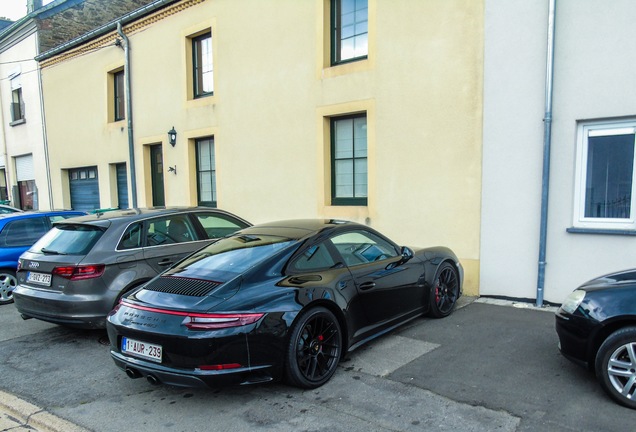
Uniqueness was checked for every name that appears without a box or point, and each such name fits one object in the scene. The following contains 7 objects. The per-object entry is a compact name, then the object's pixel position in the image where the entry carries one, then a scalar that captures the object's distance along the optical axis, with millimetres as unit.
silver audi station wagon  5191
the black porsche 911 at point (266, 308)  3488
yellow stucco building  6984
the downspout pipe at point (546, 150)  6000
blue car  7621
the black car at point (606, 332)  3434
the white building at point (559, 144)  5766
